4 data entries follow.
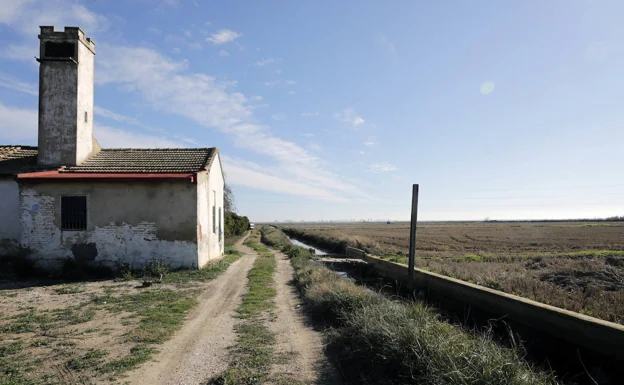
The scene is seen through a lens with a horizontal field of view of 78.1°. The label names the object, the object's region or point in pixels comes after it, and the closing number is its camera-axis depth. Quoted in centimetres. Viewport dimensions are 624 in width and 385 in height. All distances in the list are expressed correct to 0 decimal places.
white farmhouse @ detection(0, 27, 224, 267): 1338
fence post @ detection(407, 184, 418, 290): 1076
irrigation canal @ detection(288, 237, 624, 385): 598
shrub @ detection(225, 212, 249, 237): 3472
